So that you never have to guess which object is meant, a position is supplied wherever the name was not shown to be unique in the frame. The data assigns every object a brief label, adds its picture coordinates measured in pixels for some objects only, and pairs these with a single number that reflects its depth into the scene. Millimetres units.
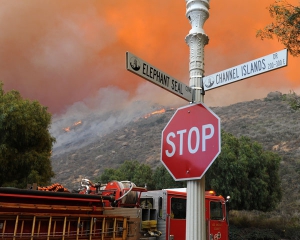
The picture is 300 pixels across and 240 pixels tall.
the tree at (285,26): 10369
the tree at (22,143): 16109
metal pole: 3754
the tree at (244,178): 22953
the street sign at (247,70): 4012
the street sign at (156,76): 3599
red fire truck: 6496
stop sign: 3453
